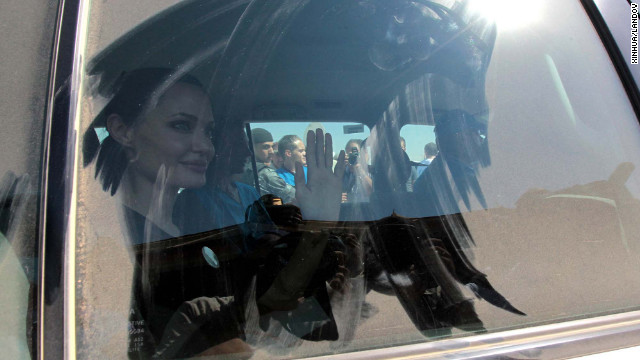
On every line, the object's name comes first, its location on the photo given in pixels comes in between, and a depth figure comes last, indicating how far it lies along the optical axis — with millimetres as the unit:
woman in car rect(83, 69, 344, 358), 977
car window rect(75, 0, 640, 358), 1002
